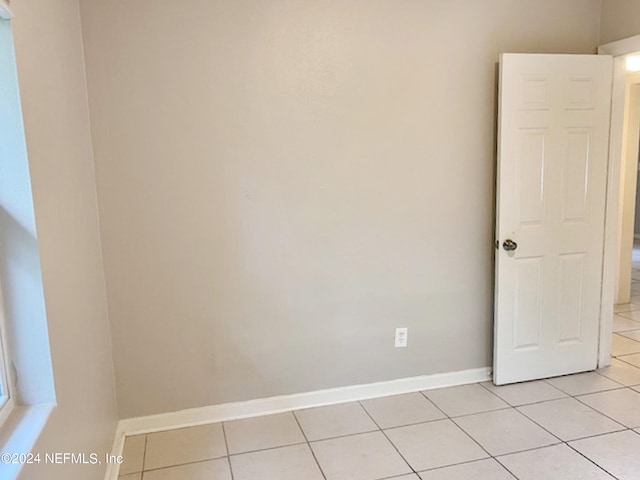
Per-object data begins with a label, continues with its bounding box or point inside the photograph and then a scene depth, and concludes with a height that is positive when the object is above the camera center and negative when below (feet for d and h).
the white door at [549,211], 9.15 -0.80
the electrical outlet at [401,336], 9.48 -3.20
